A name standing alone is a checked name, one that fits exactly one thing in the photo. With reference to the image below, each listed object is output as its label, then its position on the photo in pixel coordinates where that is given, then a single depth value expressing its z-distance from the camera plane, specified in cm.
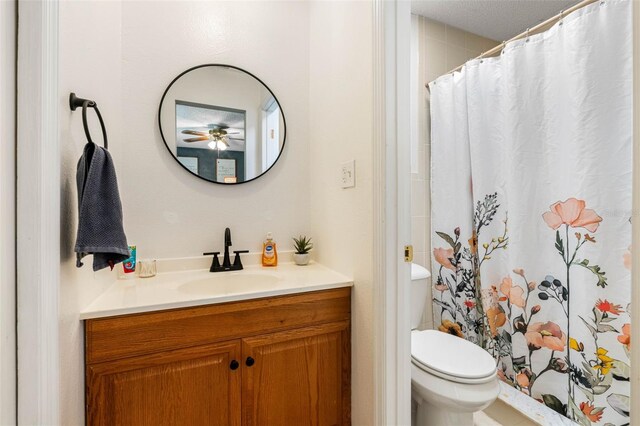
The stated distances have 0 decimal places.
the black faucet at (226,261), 145
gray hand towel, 82
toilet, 117
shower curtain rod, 127
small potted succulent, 156
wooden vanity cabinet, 96
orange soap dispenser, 156
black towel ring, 83
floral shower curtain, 119
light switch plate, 120
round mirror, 147
